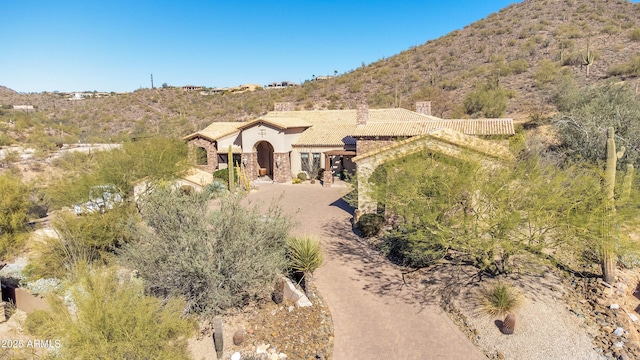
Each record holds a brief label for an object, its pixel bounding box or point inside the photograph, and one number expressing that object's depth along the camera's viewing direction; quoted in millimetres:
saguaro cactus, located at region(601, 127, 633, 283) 11984
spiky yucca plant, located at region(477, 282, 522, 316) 12055
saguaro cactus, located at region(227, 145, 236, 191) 28456
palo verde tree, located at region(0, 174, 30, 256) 16516
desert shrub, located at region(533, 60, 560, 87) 45031
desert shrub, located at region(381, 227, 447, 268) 13257
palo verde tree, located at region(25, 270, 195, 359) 7562
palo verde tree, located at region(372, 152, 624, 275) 11961
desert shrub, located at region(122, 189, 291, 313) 11750
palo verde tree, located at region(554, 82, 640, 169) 22109
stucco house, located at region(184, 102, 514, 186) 32688
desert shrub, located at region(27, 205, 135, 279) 15125
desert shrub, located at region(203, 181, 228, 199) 26016
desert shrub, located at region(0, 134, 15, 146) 44028
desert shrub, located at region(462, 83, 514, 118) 40634
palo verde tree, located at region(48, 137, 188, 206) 19297
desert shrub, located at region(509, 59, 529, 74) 51688
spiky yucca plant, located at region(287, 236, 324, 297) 14383
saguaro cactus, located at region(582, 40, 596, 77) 42250
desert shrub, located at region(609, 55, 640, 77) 40397
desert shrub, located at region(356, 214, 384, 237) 18562
